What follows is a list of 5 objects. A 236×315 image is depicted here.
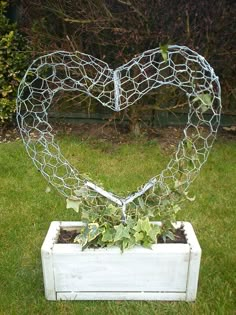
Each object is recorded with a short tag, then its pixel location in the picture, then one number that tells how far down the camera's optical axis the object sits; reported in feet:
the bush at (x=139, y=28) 14.76
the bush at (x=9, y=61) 16.30
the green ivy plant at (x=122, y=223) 6.68
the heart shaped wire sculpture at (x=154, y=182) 6.28
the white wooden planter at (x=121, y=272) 6.66
